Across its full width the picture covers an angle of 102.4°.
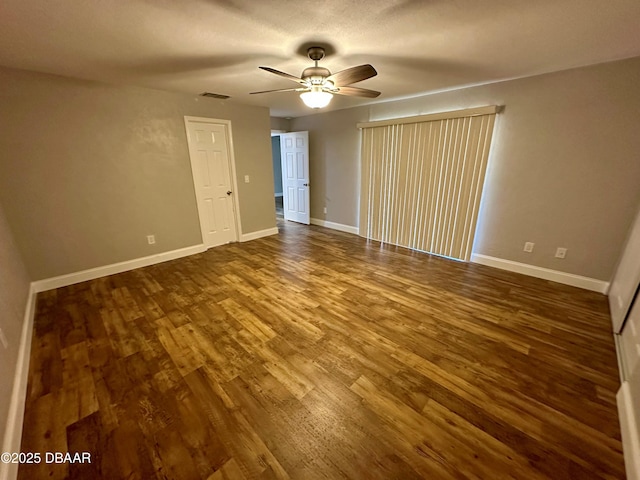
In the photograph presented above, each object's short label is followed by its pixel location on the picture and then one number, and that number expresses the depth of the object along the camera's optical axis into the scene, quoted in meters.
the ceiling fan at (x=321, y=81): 1.96
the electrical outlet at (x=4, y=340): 1.61
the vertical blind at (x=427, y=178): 3.40
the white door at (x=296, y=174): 5.52
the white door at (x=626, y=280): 2.15
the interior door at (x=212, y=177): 3.87
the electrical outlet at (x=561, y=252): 3.00
